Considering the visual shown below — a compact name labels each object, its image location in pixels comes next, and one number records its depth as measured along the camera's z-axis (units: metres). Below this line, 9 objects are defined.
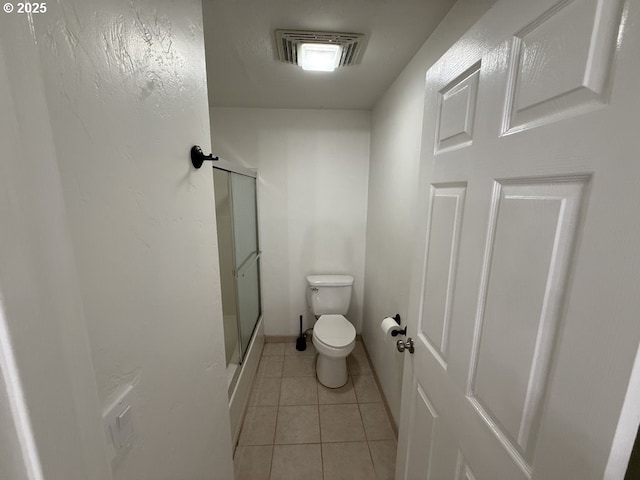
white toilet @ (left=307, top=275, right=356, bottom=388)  1.90
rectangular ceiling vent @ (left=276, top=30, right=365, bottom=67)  1.18
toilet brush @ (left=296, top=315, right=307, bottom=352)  2.47
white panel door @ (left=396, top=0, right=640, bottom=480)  0.37
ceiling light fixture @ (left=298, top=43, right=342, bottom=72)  1.28
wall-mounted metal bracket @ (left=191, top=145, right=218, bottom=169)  0.82
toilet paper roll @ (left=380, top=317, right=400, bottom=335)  1.25
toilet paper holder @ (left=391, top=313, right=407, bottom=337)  1.19
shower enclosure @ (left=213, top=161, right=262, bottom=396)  1.67
